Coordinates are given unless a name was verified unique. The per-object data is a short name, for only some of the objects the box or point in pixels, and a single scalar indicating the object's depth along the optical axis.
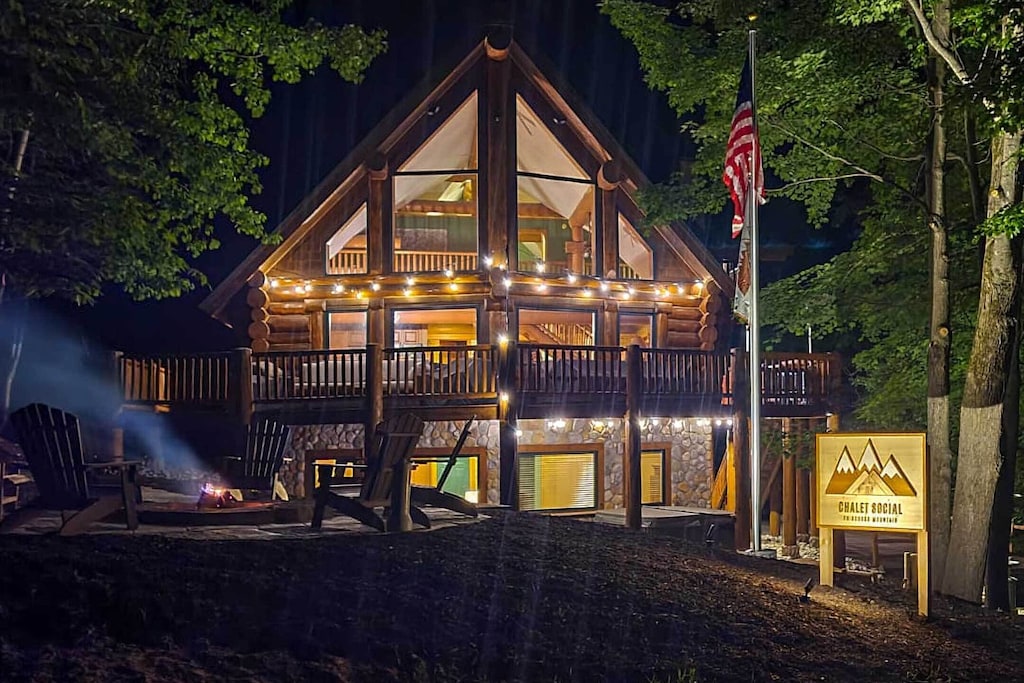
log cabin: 17.70
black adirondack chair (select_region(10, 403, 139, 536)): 10.12
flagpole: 13.35
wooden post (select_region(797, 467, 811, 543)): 20.23
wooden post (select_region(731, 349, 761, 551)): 17.69
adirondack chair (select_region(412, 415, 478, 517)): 12.40
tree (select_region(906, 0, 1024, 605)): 12.54
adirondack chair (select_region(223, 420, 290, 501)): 13.28
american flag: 13.58
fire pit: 11.57
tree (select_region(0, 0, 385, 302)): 10.58
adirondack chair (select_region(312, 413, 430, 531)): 10.90
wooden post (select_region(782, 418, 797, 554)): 19.94
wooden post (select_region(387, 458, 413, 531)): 10.95
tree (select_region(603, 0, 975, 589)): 13.57
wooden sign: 10.59
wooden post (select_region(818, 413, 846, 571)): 17.42
